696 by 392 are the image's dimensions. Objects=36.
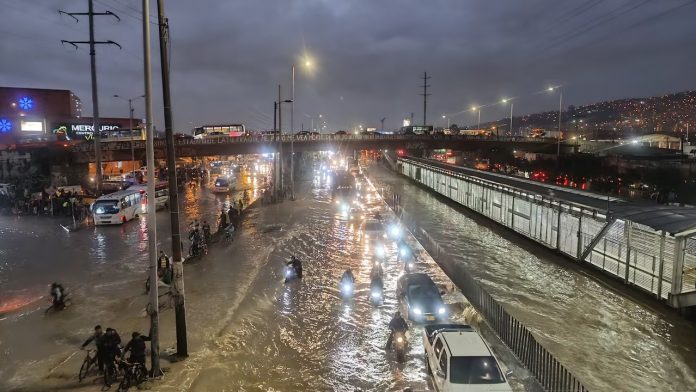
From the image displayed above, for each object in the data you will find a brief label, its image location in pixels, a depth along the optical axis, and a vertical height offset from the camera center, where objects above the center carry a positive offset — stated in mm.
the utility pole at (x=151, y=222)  10281 -1678
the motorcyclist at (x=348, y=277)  17609 -4825
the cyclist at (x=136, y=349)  10539 -4560
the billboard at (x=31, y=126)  76062 +4277
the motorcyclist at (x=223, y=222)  28906 -4450
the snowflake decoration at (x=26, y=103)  82312 +8766
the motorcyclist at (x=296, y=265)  19531 -4843
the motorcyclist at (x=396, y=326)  12523 -4777
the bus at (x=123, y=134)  62194 +2559
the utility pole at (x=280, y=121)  42375 +2889
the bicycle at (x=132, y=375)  10219 -5066
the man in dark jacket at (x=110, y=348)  10398 -4475
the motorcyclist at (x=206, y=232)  25656 -4560
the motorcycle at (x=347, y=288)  17370 -5202
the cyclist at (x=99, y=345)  10461 -4437
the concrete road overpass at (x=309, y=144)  53969 +1126
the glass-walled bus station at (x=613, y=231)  15844 -3618
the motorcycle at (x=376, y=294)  16488 -5190
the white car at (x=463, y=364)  9430 -4568
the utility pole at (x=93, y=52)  39906 +8674
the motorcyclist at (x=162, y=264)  17994 -4446
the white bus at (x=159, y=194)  36803 -3802
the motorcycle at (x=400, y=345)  12031 -5169
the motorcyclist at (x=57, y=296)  15211 -4823
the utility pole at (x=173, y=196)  11031 -1100
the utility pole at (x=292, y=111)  44312 +4319
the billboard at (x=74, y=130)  80625 +3950
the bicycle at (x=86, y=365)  10664 -5079
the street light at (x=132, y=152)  53125 -42
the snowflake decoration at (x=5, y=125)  70281 +4092
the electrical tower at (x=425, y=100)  119875 +13598
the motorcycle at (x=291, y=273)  19238 -5135
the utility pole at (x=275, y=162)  44875 -1048
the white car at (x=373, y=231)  27852 -4870
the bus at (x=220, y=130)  82312 +4011
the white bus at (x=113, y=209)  31516 -4018
